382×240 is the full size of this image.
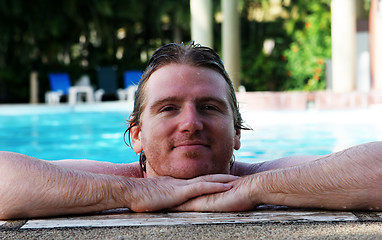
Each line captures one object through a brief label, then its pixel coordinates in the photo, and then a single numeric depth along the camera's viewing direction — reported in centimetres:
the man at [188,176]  198
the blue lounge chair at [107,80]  1589
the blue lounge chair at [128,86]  1459
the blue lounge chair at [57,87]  1491
